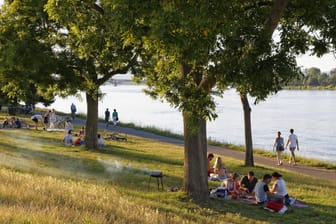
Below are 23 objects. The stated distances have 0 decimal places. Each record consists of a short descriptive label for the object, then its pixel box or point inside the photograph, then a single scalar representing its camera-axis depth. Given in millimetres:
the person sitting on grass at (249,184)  15555
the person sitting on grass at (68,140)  25422
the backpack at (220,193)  14680
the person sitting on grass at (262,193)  14177
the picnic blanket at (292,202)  14318
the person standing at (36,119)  35375
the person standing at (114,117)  40688
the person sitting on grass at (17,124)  33688
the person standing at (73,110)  45738
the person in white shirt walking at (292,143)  24703
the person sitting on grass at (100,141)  25716
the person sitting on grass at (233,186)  14992
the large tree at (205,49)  10141
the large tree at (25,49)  20922
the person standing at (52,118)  34900
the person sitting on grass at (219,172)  17984
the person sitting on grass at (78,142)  25725
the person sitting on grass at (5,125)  33375
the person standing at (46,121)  34912
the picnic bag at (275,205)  13454
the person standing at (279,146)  24531
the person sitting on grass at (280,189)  14156
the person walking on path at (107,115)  40594
